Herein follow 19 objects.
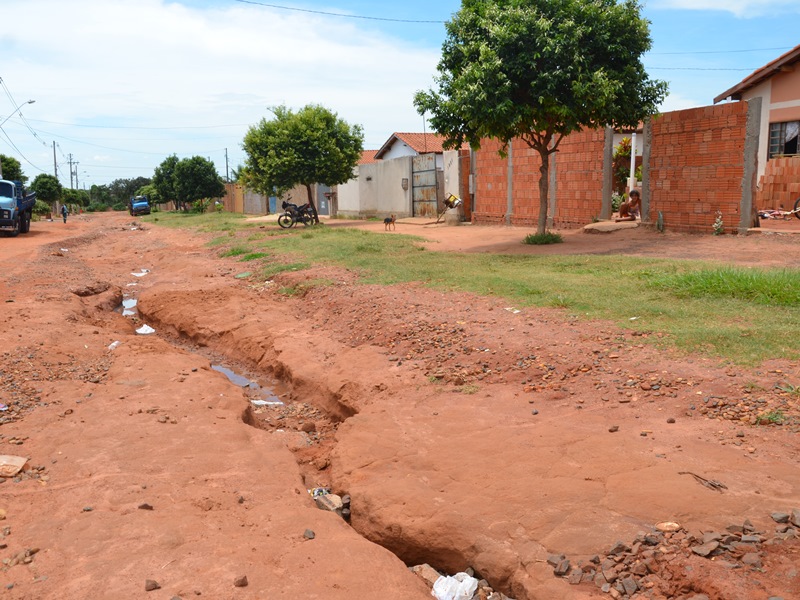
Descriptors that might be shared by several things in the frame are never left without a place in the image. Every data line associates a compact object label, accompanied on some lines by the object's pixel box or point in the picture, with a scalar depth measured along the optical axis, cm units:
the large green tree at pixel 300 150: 2500
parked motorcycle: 2475
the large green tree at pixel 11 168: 4284
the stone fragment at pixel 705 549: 323
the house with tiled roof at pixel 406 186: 2430
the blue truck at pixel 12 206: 2474
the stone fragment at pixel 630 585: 318
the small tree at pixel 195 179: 5025
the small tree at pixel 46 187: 5294
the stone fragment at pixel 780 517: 338
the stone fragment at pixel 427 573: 386
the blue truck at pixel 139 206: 5488
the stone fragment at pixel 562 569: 338
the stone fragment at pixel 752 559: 311
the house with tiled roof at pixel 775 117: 1767
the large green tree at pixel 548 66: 1276
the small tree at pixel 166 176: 5597
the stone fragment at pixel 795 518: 332
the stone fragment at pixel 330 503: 464
